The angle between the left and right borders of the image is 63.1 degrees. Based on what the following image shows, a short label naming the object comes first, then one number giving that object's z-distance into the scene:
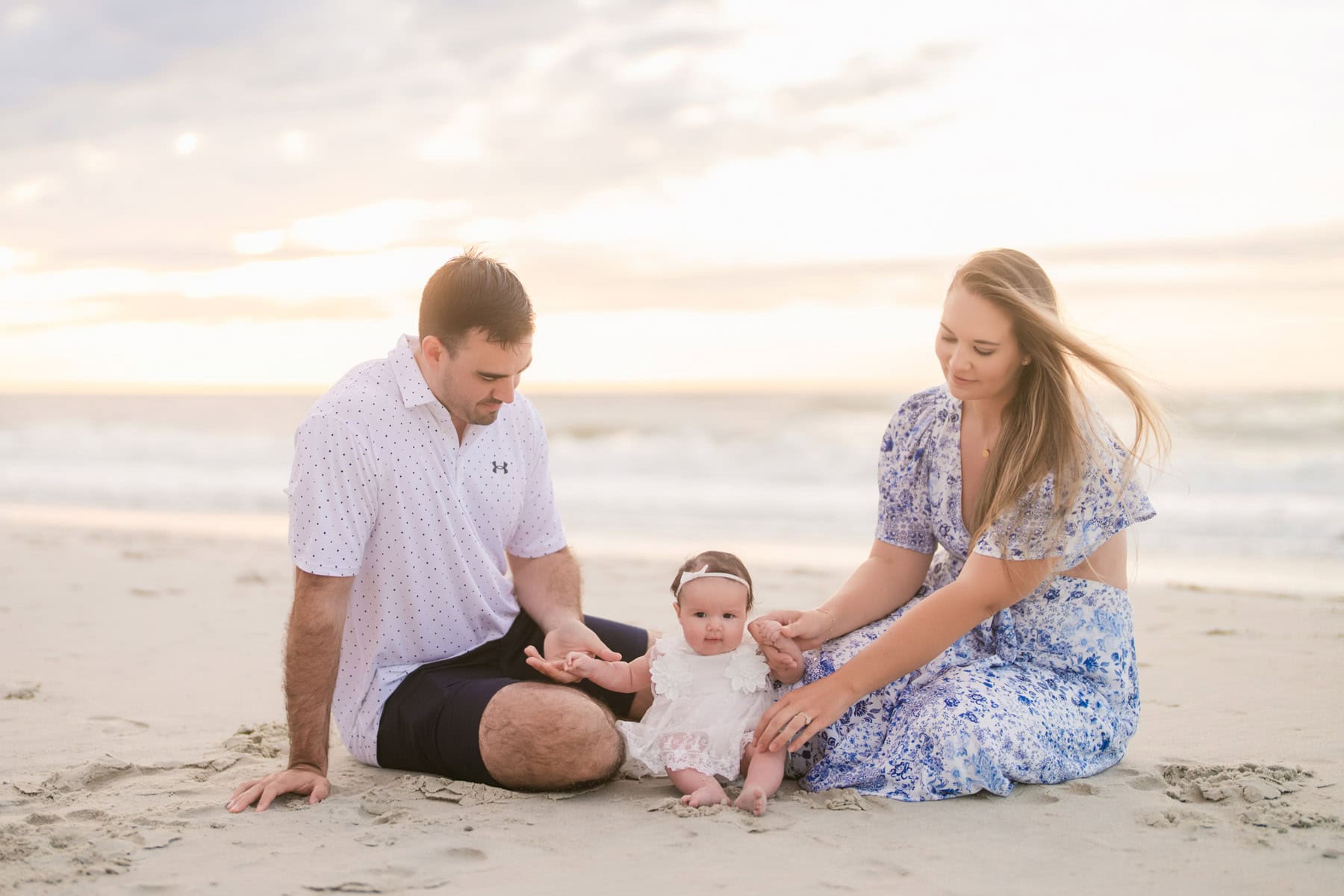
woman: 3.17
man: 3.17
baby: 3.32
